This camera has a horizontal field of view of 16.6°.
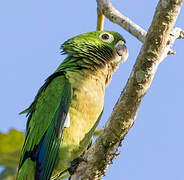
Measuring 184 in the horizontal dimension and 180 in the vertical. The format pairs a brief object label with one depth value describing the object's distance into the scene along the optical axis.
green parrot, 8.17
